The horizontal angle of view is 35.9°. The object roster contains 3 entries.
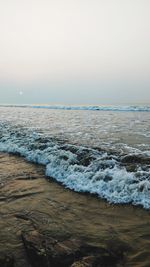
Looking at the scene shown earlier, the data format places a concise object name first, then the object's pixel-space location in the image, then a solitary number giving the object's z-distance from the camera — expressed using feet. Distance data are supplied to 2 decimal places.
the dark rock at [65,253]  10.48
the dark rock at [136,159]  27.95
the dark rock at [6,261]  10.53
